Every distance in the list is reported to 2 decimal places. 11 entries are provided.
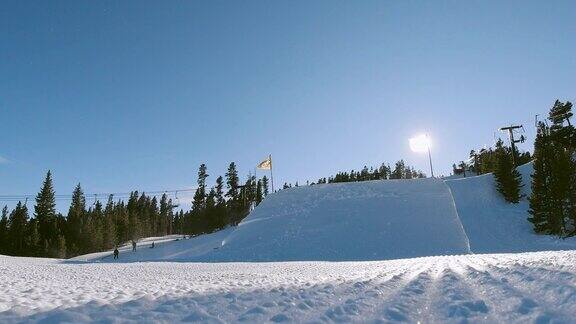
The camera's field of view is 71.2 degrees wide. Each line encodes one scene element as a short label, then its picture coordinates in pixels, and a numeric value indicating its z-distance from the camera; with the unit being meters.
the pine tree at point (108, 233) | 93.81
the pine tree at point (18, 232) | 85.31
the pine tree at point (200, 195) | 103.44
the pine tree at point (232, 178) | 106.28
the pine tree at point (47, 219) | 84.06
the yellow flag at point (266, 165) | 66.31
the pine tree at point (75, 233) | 89.44
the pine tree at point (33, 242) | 83.44
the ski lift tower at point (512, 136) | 60.46
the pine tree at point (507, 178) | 46.31
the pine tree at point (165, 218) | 141.75
